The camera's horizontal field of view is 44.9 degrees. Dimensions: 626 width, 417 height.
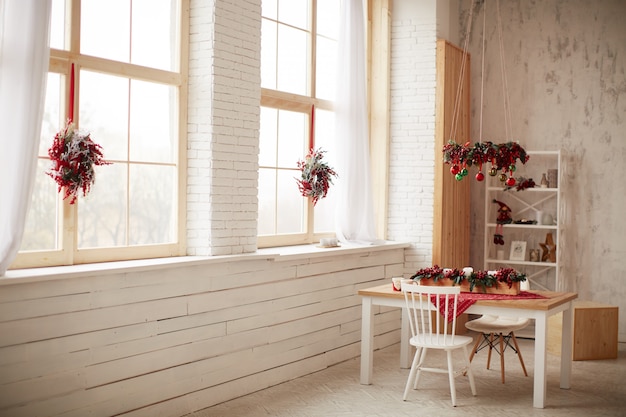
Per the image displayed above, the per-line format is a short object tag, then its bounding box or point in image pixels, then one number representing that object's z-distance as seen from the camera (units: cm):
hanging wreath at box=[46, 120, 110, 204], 492
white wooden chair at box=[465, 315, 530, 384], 663
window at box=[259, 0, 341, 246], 722
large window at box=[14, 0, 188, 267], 512
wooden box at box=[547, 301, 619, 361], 770
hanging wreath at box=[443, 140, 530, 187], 616
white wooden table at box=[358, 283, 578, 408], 591
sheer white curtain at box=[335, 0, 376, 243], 800
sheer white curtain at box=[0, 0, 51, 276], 448
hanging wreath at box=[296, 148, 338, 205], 750
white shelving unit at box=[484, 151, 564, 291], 906
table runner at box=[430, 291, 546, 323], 598
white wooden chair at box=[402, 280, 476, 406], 586
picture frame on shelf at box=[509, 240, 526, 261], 912
